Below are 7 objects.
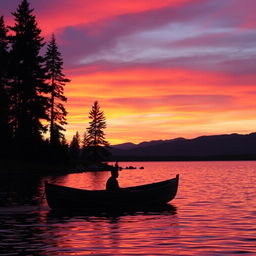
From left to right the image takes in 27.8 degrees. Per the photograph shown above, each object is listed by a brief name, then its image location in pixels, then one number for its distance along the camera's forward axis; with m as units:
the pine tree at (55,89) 85.99
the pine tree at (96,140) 128.38
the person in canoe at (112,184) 29.72
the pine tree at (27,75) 74.31
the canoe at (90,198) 29.11
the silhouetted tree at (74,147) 150.68
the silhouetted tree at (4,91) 69.12
